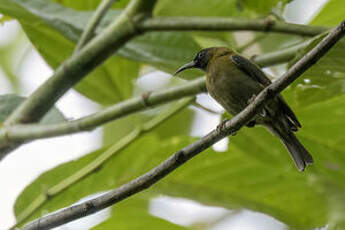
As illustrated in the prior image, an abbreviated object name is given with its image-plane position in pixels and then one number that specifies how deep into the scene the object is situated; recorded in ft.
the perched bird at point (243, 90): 17.44
